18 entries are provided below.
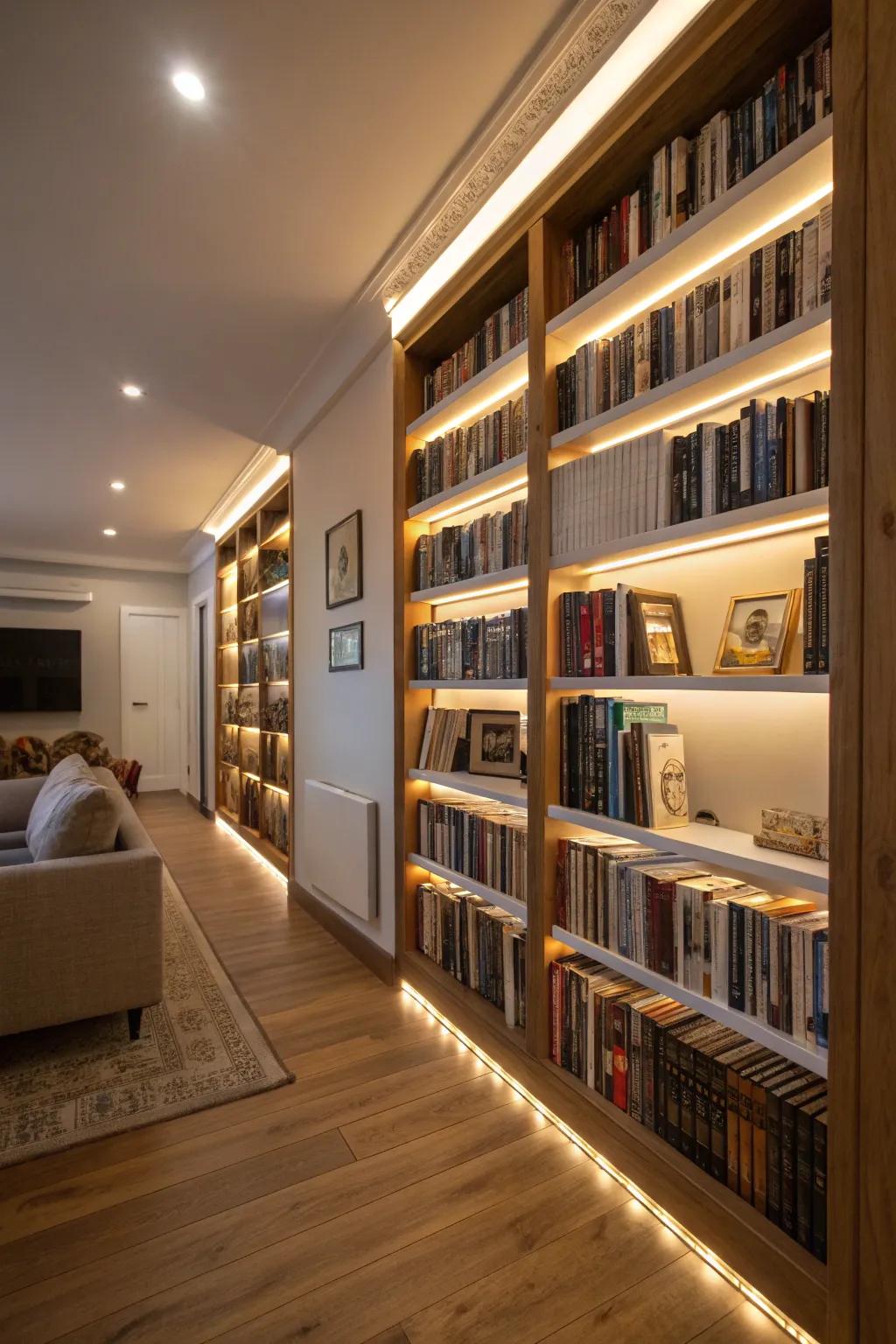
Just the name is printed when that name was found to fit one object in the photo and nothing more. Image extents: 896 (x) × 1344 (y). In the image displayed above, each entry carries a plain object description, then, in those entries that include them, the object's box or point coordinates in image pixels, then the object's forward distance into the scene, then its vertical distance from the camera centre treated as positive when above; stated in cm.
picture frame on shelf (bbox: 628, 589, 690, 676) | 164 +9
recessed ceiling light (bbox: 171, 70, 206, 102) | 166 +147
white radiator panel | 285 -80
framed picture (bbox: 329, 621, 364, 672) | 304 +12
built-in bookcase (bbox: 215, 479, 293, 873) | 449 -4
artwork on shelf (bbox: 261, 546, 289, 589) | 455 +75
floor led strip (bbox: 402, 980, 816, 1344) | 129 -124
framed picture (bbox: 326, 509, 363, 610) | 306 +53
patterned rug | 189 -126
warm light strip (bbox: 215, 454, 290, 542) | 432 +130
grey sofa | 212 -86
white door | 790 -23
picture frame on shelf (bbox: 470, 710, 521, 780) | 229 -24
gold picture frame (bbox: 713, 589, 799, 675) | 140 +9
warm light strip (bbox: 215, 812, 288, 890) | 427 -129
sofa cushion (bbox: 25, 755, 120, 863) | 233 -53
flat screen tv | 726 +3
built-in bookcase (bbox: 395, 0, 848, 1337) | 133 +30
